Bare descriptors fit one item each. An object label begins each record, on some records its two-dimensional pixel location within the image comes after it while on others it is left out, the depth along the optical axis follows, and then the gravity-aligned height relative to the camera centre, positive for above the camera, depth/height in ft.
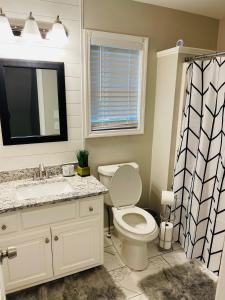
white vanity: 5.42 -3.31
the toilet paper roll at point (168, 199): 7.36 -3.16
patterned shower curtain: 6.09 -1.83
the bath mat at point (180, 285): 5.94 -5.02
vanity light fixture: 5.50 +1.64
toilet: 6.74 -3.54
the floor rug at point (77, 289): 5.90 -5.06
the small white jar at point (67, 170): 6.99 -2.19
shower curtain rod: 6.04 +1.21
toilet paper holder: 7.61 -4.15
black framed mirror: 6.10 -0.13
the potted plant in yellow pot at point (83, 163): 7.03 -1.99
